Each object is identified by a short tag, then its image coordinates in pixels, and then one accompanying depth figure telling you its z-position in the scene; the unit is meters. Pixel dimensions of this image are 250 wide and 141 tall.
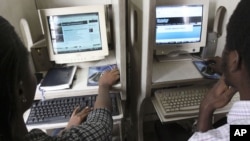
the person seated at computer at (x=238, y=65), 0.64
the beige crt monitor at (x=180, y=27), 1.39
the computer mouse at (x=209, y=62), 1.38
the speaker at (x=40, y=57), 1.36
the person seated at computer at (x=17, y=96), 0.55
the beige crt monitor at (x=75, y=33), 1.31
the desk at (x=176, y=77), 1.22
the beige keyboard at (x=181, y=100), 1.16
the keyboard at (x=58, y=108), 1.10
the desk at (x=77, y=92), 1.09
